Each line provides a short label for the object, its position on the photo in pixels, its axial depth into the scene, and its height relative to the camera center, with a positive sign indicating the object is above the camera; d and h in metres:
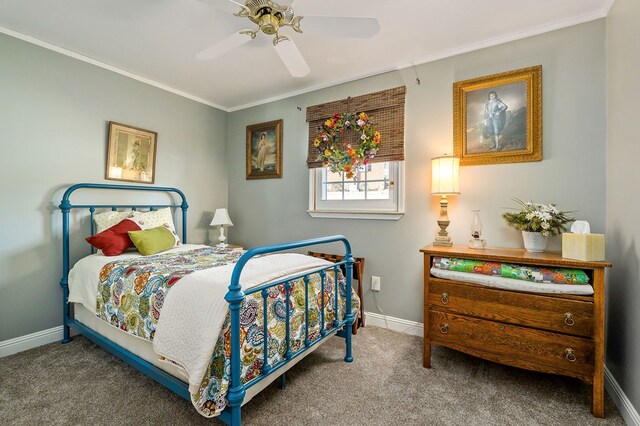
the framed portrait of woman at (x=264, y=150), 3.47 +0.75
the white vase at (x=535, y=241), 1.97 -0.18
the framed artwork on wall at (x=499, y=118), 2.17 +0.74
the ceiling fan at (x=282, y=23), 1.57 +1.06
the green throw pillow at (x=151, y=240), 2.44 -0.25
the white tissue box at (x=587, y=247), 1.63 -0.18
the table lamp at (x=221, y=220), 3.46 -0.10
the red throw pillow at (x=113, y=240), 2.37 -0.24
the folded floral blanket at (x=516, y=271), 1.68 -0.34
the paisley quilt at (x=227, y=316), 1.33 -0.57
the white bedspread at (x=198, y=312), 1.33 -0.49
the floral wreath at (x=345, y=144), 2.81 +0.68
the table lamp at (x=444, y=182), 2.28 +0.25
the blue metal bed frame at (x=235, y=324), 1.29 -0.68
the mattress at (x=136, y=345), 1.54 -0.84
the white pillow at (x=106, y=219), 2.59 -0.07
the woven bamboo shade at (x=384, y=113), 2.70 +0.94
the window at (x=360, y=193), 2.76 +0.21
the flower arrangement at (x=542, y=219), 1.93 -0.03
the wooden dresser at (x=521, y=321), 1.61 -0.65
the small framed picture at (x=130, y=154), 2.83 +0.57
